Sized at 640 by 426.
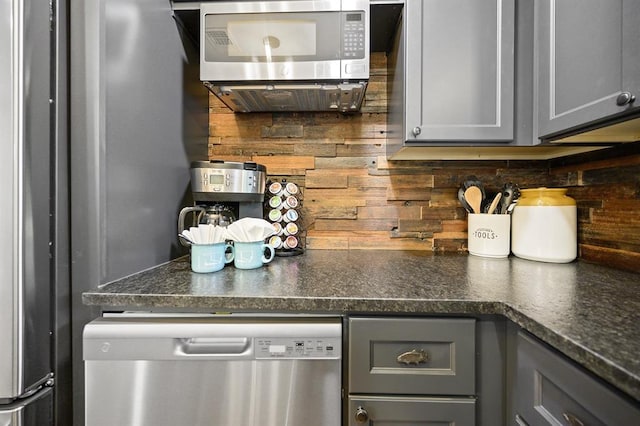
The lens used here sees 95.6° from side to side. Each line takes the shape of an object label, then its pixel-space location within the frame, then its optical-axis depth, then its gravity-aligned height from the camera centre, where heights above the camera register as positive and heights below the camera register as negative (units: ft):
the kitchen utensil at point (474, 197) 4.22 +0.18
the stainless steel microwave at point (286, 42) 3.29 +1.93
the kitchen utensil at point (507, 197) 4.09 +0.18
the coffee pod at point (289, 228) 4.05 -0.26
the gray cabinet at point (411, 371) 2.31 -1.30
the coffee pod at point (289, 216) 4.05 -0.09
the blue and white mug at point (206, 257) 2.94 -0.49
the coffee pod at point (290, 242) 4.04 -0.46
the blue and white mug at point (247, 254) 3.14 -0.49
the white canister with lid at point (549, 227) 3.59 -0.22
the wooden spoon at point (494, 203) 4.09 +0.09
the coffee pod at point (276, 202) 4.07 +0.10
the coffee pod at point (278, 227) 4.02 -0.24
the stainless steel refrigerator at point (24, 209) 2.27 +0.00
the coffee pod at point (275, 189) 4.12 +0.29
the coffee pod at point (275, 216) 4.04 -0.09
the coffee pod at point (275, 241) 3.98 -0.44
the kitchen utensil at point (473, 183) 4.26 +0.39
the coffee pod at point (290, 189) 4.11 +0.29
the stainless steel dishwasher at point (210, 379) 2.31 -1.35
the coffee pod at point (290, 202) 4.08 +0.10
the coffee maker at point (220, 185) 3.56 +0.30
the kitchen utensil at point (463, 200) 4.31 +0.14
